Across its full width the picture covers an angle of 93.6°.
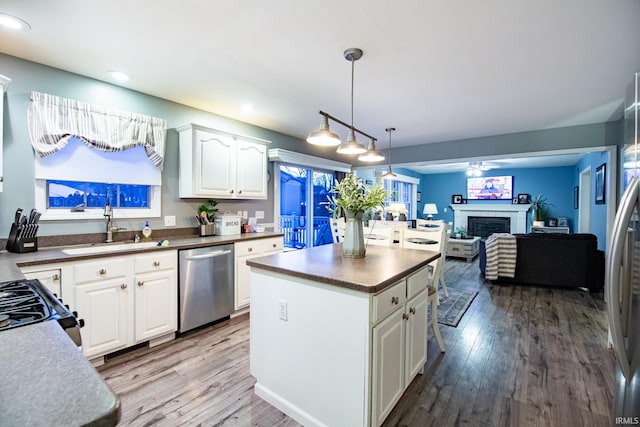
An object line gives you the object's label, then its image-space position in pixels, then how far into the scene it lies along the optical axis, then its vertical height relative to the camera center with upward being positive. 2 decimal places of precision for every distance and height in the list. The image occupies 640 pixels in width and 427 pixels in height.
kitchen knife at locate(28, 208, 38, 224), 2.33 -0.06
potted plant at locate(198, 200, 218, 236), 3.49 -0.09
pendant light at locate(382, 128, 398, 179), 4.84 +0.58
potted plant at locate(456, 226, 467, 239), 7.23 -0.56
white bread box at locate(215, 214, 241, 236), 3.62 -0.17
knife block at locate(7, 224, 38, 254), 2.25 -0.25
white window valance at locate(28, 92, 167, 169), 2.43 +0.74
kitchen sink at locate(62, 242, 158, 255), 2.37 -0.34
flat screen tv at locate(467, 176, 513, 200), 9.02 +0.77
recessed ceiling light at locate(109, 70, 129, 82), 2.60 +1.19
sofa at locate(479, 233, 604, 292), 4.44 -0.73
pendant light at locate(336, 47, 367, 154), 2.60 +0.57
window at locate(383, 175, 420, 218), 8.63 +0.66
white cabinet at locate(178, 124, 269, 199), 3.27 +0.54
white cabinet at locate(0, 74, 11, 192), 2.11 +0.85
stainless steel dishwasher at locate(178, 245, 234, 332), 2.86 -0.76
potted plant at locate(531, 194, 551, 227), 8.38 +0.14
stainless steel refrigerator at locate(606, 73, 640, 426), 1.00 -0.28
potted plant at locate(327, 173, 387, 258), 2.18 +0.05
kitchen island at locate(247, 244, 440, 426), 1.56 -0.72
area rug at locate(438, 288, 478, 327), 3.41 -1.19
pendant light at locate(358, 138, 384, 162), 3.21 +0.61
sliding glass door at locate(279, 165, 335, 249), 5.01 +0.10
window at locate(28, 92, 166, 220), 2.49 +0.47
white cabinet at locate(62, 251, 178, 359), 2.26 -0.72
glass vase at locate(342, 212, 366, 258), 2.26 -0.21
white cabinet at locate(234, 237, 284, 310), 3.32 -0.60
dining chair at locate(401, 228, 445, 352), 2.61 -0.33
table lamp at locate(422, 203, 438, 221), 9.13 +0.09
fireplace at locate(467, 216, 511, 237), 9.00 -0.39
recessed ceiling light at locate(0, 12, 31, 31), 1.84 +1.18
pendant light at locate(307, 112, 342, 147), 2.27 +0.57
